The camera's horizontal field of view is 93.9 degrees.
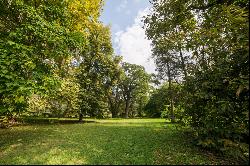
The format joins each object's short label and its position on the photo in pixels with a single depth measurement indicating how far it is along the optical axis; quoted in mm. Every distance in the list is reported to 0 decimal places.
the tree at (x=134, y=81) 36405
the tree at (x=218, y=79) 5155
